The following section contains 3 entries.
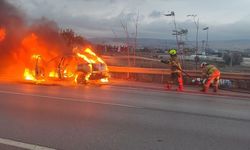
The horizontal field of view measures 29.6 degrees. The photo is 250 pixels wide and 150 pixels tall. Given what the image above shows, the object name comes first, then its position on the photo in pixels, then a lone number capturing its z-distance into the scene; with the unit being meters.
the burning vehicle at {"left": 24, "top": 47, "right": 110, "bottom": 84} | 18.98
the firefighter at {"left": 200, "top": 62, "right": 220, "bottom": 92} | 17.80
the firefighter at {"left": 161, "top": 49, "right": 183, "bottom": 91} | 18.38
